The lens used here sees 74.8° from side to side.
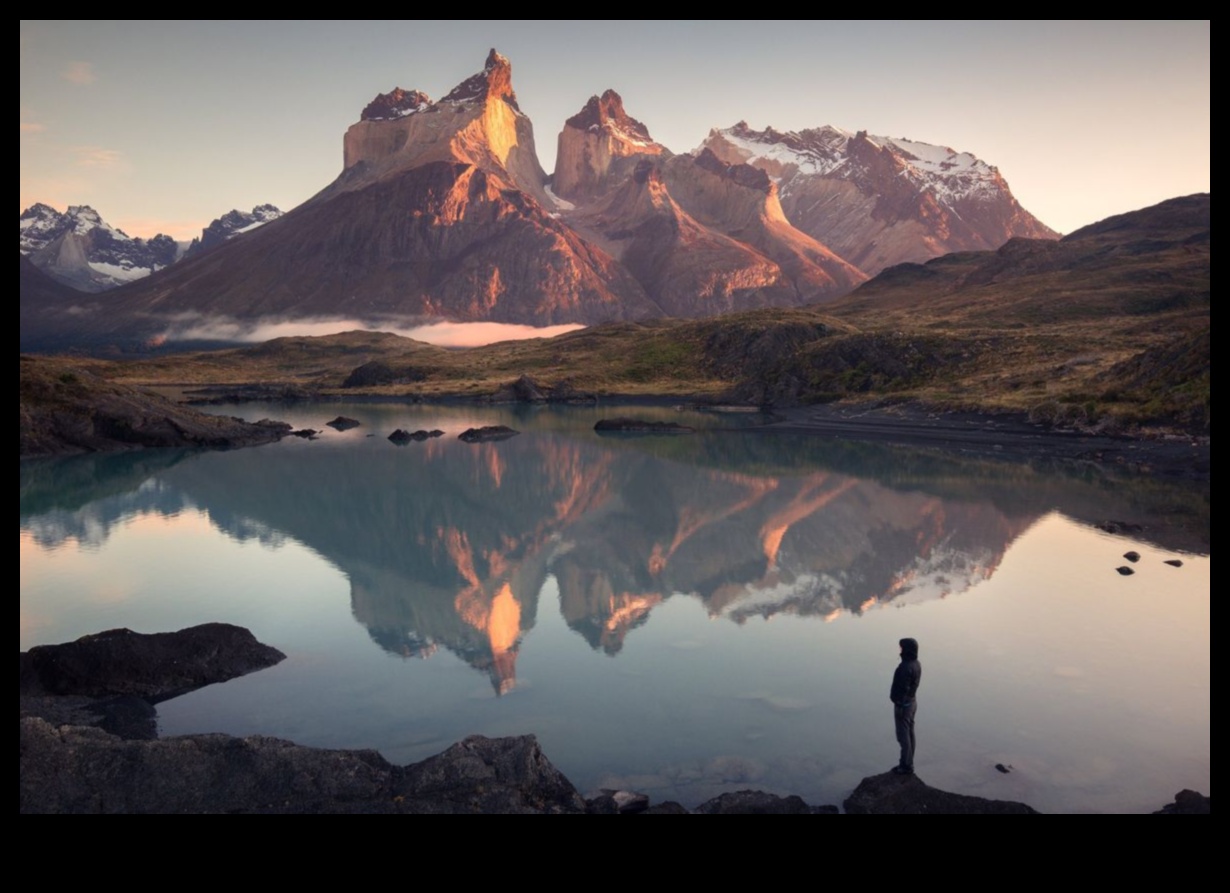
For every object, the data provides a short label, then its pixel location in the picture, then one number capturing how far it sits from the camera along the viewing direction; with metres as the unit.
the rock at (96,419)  74.12
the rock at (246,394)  154.38
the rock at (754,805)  15.09
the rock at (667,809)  14.86
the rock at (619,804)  15.20
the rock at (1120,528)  40.91
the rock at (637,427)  96.50
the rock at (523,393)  144.38
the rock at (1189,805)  14.86
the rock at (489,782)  14.30
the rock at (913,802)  14.80
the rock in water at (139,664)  21.12
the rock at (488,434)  90.81
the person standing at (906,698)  16.42
